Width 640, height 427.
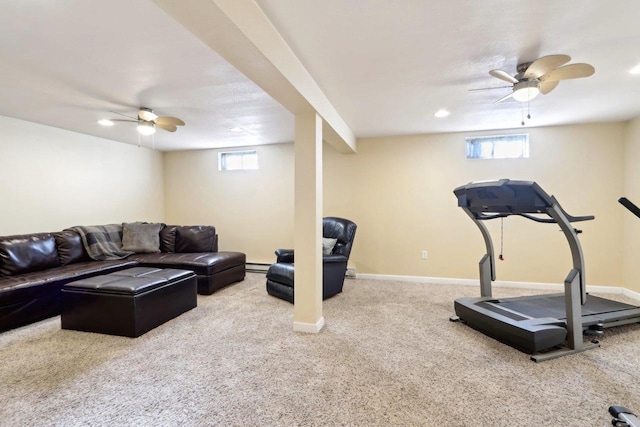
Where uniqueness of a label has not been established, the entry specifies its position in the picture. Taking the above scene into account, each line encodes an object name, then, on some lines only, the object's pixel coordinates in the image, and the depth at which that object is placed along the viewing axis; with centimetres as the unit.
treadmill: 234
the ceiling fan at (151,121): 325
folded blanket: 404
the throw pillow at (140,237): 456
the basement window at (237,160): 544
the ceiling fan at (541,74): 201
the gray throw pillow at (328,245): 409
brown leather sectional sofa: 289
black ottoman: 265
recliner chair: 361
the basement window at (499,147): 425
